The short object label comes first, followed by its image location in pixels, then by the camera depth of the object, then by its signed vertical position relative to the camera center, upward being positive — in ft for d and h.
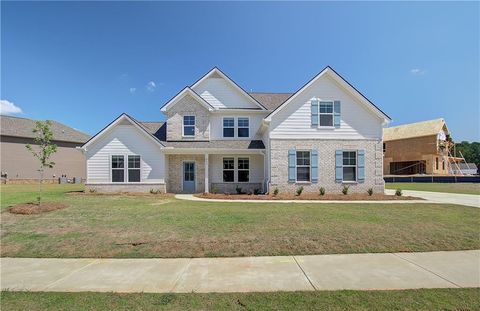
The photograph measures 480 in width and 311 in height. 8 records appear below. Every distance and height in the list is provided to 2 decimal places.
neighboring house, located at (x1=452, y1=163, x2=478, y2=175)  147.62 -3.61
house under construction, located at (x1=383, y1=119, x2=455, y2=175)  128.57 +7.81
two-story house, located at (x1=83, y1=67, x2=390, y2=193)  52.80 +4.50
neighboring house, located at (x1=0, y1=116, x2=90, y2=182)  93.09 +3.94
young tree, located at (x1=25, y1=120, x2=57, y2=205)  35.45 +3.61
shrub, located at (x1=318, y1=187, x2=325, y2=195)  50.49 -5.63
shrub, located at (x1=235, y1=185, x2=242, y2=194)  57.21 -6.14
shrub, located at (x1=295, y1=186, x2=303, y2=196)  50.26 -5.66
